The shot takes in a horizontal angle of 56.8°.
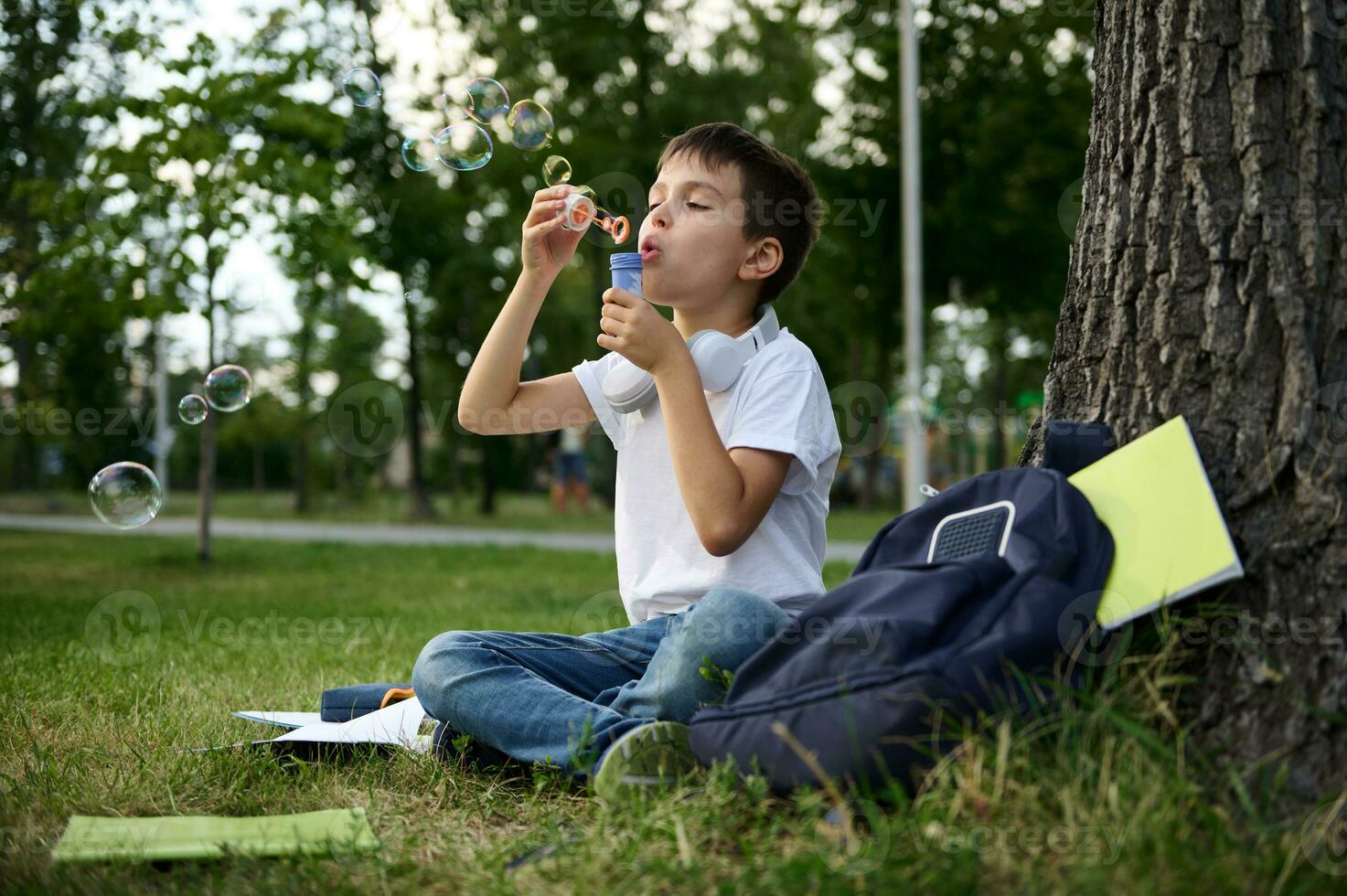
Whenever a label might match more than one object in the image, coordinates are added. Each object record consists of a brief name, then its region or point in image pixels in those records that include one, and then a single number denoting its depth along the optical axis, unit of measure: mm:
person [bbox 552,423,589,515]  20047
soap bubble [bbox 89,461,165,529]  4941
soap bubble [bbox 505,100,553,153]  3861
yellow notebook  2043
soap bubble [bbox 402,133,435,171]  3916
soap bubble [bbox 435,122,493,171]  3805
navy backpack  1954
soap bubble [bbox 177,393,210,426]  4980
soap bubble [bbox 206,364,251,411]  5125
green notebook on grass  2074
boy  2391
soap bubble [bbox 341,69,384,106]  4570
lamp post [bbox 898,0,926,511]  13141
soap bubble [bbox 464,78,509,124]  3941
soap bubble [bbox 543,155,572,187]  3446
